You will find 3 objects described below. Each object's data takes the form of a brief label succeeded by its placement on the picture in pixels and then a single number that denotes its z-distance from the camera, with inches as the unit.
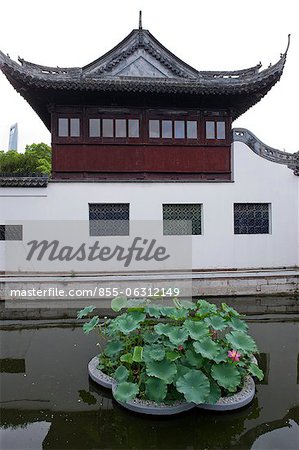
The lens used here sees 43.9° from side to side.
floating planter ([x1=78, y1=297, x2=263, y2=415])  140.2
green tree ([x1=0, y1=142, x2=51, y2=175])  998.4
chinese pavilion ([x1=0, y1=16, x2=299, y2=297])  374.3
